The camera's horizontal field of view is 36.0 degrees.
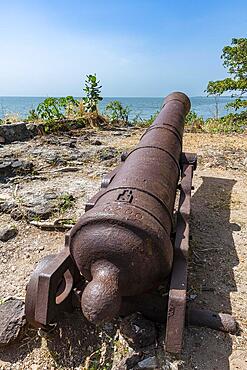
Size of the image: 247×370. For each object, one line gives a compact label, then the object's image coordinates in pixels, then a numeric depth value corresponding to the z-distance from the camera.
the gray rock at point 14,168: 5.74
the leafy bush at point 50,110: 9.69
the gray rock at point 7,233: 3.90
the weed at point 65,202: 4.44
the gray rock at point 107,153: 6.82
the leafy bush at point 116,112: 11.68
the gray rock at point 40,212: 4.28
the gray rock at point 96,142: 8.01
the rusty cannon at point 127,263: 1.98
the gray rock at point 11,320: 2.55
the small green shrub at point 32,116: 10.13
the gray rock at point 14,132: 7.97
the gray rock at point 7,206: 4.46
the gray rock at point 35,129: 8.70
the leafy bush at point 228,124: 9.94
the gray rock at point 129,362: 2.18
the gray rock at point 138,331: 2.30
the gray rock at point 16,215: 4.28
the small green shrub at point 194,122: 10.02
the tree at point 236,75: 10.52
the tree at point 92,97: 10.91
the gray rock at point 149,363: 2.14
